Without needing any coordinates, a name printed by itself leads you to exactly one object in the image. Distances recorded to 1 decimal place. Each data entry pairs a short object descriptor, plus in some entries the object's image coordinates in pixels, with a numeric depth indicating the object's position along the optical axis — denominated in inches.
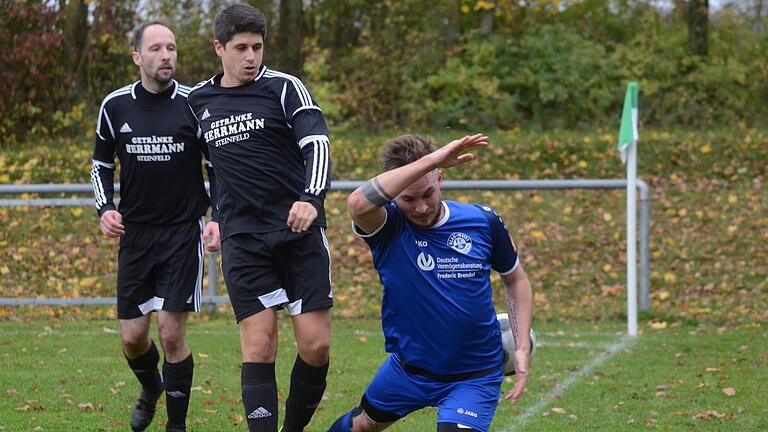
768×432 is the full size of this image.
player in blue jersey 354.3
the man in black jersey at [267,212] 402.6
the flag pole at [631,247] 784.9
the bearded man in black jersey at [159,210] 469.1
